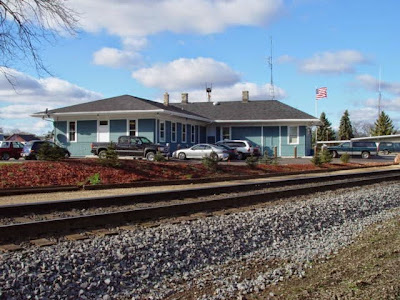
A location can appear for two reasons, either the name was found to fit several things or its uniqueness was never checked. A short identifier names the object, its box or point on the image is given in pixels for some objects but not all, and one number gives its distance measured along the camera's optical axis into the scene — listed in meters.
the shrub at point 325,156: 27.98
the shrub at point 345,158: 31.69
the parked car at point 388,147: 60.59
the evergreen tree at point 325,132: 81.19
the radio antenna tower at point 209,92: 54.16
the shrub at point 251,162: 22.42
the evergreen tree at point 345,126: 86.12
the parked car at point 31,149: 26.80
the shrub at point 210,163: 20.23
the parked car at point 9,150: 29.64
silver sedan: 28.80
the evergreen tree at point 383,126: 81.69
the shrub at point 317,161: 27.22
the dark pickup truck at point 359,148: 41.78
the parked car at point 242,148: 33.28
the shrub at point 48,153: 17.36
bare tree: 15.24
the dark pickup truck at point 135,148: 26.86
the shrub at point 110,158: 17.62
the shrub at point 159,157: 21.47
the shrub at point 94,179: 15.47
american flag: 46.68
